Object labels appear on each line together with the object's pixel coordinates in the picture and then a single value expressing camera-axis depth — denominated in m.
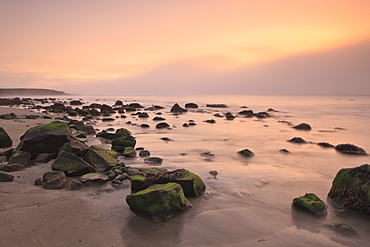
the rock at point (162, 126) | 15.16
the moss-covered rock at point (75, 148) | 6.33
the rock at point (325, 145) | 10.65
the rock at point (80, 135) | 10.34
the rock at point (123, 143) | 8.41
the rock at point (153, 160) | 7.12
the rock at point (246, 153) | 8.49
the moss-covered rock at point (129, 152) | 7.60
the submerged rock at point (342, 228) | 3.59
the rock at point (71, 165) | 5.51
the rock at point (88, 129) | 11.83
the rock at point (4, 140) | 7.82
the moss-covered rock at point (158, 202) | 3.76
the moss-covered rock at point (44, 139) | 6.63
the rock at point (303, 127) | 16.23
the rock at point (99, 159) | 5.99
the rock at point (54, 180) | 4.83
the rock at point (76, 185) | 4.89
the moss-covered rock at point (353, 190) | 4.20
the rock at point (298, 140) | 11.34
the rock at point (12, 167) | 5.61
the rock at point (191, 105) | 41.66
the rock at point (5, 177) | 4.89
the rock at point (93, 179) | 5.15
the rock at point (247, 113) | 28.00
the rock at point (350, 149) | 9.41
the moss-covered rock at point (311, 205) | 4.15
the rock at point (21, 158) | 6.10
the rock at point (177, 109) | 31.47
